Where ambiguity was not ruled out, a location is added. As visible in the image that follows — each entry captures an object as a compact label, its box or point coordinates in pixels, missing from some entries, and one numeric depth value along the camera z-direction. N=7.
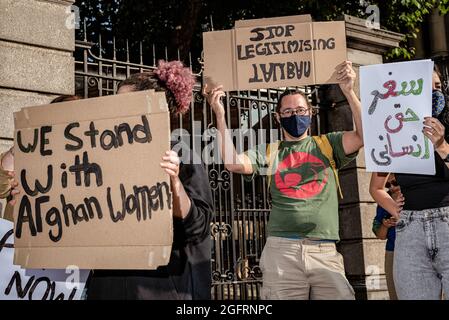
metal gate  5.54
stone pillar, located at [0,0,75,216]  4.65
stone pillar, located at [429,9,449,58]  23.22
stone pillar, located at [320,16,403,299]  6.57
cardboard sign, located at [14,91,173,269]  2.20
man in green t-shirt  3.17
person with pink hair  2.19
